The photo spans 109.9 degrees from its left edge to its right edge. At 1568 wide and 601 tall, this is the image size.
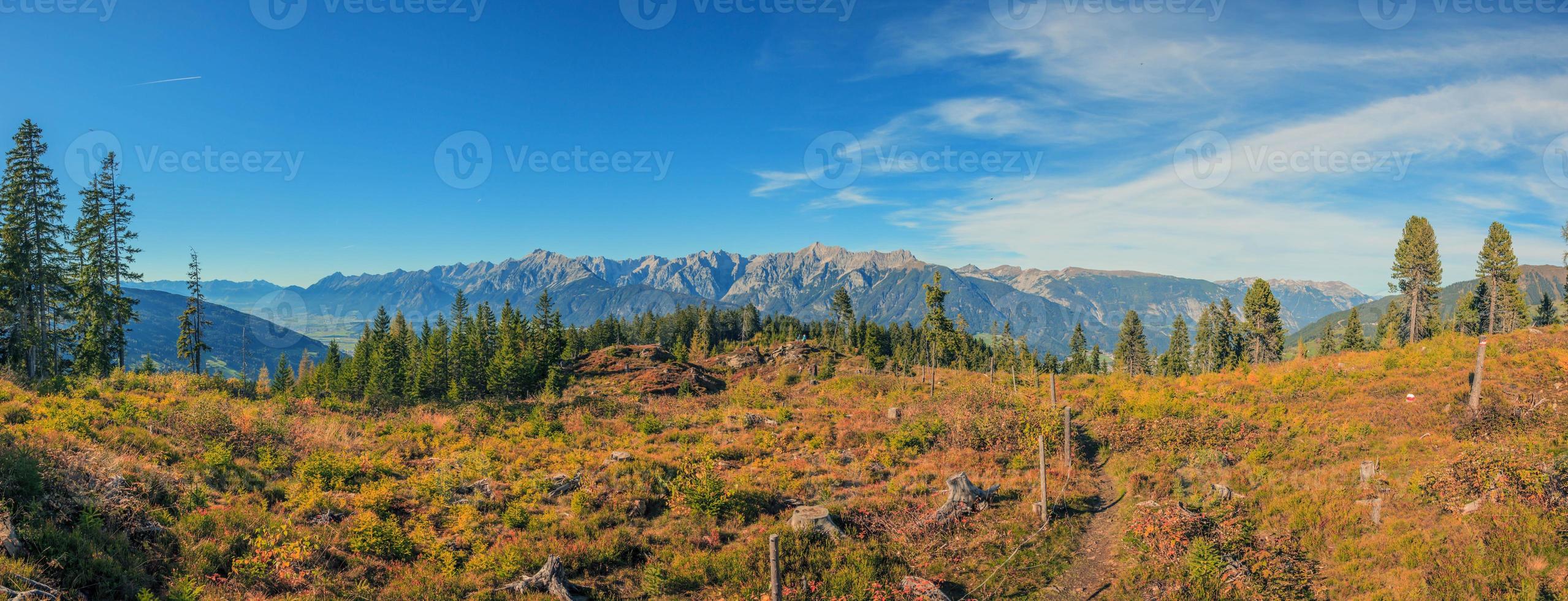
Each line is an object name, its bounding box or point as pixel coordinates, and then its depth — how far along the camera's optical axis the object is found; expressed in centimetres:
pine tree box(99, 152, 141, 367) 3819
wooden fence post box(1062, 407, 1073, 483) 2230
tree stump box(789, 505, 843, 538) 1622
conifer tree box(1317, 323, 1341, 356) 8805
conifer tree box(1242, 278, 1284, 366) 7425
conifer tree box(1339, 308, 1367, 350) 8707
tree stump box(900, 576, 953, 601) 1292
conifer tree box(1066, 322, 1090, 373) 11112
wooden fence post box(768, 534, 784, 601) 968
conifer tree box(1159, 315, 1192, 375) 9656
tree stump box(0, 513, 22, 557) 943
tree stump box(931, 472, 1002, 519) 1838
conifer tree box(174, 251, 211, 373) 4909
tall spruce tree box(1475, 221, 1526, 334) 6631
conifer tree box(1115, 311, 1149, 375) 9888
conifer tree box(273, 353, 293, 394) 6354
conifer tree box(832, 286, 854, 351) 11338
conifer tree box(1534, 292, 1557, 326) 9606
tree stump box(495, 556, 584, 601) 1223
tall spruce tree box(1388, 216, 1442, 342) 6775
